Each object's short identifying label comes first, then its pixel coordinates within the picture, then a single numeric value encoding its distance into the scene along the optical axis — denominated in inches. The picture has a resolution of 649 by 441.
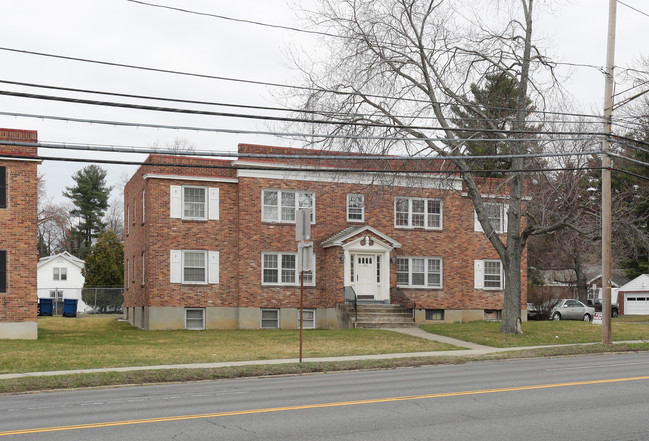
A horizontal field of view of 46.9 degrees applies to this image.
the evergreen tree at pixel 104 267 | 2322.8
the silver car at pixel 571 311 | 1775.3
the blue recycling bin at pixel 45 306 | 1743.4
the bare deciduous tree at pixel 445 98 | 1031.6
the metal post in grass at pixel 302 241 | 719.1
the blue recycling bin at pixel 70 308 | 1776.6
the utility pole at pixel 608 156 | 925.8
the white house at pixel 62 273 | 2748.5
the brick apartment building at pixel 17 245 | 1074.7
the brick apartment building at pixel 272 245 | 1310.3
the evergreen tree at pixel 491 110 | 1099.9
